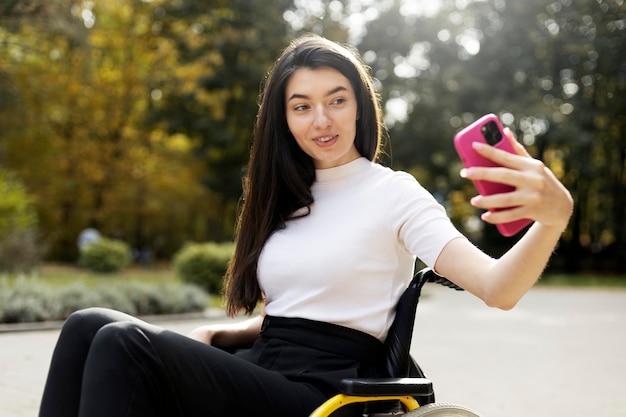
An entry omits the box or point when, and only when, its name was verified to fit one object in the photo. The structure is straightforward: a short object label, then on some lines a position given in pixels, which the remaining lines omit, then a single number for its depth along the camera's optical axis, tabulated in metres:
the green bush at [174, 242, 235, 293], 13.48
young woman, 1.83
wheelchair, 1.99
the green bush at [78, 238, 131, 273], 17.77
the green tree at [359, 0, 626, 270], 23.80
